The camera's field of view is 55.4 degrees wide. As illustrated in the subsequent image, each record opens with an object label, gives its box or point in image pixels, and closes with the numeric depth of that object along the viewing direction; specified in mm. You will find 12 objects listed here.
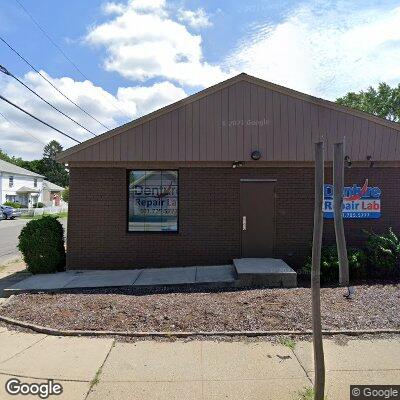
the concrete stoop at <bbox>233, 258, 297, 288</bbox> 8125
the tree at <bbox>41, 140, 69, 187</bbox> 87438
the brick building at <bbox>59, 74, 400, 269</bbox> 9891
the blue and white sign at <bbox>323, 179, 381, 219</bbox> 10133
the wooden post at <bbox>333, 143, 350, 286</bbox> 6102
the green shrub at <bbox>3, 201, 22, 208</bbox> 42669
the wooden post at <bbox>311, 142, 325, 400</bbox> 3258
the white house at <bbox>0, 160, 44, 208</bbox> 46934
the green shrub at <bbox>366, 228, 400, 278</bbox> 8711
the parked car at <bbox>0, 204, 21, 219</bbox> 35719
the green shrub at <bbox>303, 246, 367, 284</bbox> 8594
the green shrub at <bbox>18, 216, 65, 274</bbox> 9852
